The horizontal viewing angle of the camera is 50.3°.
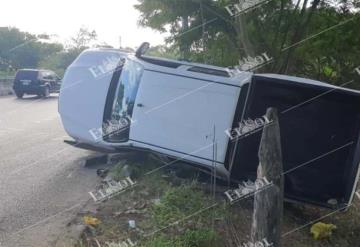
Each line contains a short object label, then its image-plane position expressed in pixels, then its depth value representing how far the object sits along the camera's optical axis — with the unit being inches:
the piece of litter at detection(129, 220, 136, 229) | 171.9
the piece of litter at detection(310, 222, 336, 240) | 186.7
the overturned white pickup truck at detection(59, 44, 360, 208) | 199.5
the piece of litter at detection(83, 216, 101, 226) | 171.0
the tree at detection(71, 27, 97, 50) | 2216.9
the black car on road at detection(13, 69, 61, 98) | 810.2
